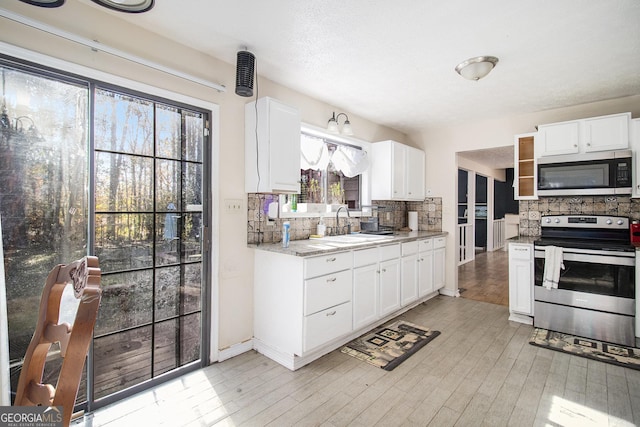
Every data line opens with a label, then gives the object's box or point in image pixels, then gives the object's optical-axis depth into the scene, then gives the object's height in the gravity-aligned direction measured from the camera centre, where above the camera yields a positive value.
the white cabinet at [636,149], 2.98 +0.63
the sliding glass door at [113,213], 1.70 -0.01
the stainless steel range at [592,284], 2.77 -0.68
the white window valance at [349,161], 3.75 +0.65
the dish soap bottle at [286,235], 2.67 -0.20
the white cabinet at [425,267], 3.82 -0.70
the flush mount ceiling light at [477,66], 2.46 +1.20
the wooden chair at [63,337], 0.76 -0.37
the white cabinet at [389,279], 3.15 -0.72
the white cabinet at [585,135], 3.04 +0.83
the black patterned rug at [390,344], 2.54 -1.21
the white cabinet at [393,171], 4.04 +0.56
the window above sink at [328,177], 3.31 +0.45
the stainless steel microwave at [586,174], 3.04 +0.42
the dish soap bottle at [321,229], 3.37 -0.19
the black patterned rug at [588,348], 2.51 -1.21
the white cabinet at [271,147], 2.54 +0.56
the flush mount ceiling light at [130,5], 1.43 +0.99
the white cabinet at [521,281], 3.27 -0.74
